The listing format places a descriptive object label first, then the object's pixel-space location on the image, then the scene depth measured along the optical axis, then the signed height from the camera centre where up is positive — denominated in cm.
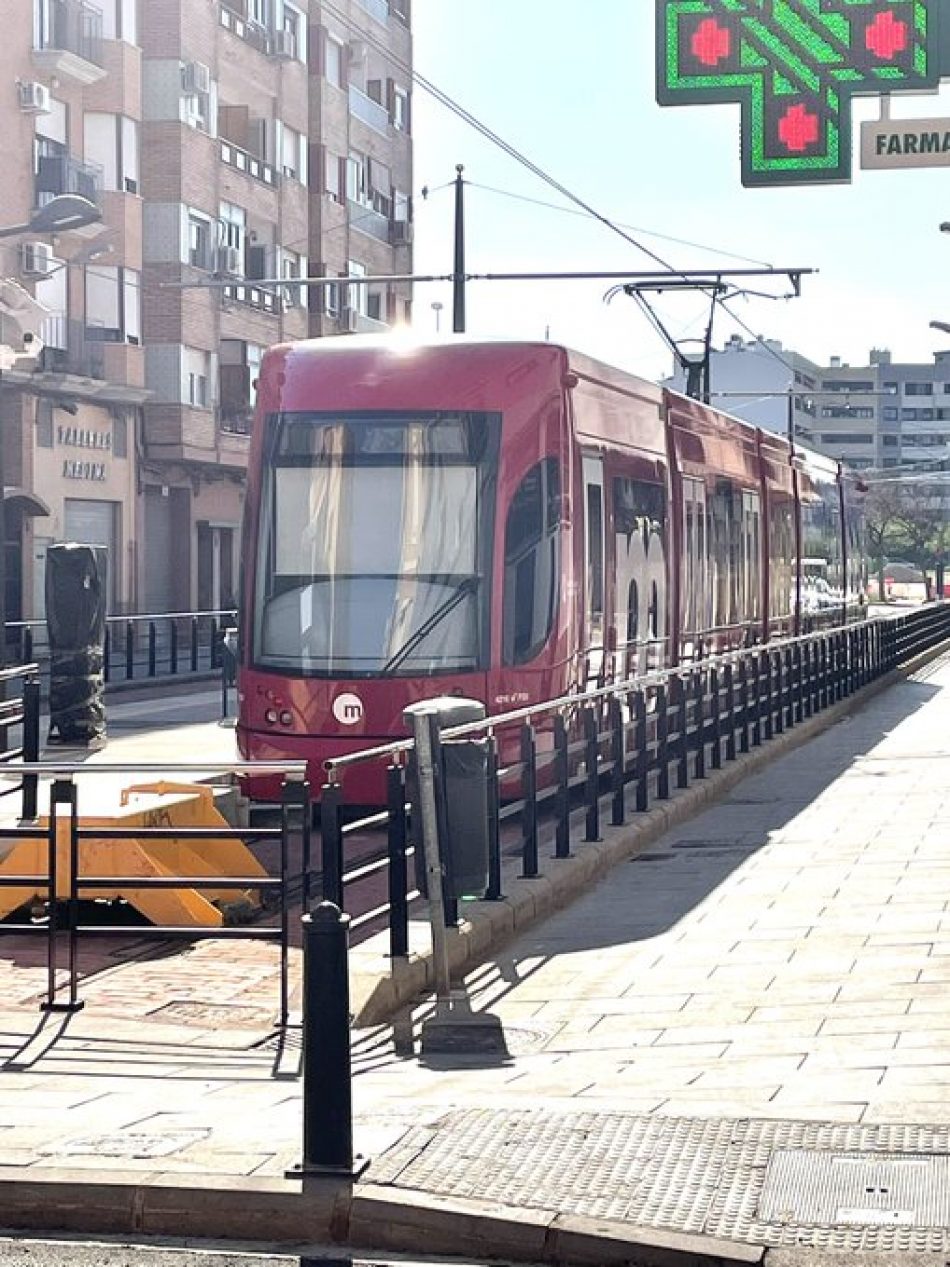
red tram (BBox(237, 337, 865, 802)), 1608 +22
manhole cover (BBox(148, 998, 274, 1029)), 937 -176
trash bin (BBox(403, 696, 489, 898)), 1027 -108
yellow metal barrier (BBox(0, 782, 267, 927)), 1128 -143
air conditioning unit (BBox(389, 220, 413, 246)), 6462 +913
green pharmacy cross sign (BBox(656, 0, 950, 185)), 964 +206
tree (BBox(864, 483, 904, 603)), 11562 +269
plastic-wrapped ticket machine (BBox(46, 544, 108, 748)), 2573 -79
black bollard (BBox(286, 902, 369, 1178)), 656 -135
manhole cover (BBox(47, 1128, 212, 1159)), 689 -167
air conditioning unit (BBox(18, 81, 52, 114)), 4266 +842
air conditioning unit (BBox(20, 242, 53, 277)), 4281 +562
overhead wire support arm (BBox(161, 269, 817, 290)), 3172 +402
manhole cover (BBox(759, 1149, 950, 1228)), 604 -161
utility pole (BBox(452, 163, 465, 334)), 3391 +443
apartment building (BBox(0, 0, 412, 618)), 4425 +671
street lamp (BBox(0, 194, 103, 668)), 2863 +445
